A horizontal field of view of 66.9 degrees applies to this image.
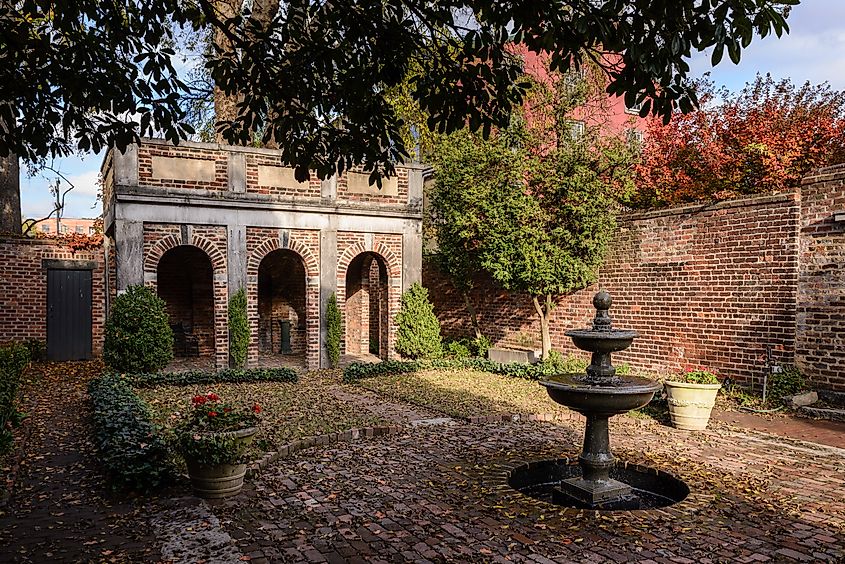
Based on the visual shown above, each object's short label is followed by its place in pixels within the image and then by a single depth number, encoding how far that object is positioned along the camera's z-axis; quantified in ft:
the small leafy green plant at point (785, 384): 33.73
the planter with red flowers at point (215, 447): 19.36
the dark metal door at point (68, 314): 52.34
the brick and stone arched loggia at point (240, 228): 43.80
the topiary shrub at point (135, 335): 40.91
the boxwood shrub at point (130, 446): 20.15
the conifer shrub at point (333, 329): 49.14
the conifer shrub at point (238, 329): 46.06
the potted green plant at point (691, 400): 29.55
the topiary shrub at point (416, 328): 51.31
